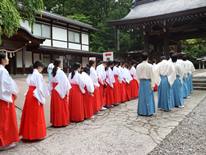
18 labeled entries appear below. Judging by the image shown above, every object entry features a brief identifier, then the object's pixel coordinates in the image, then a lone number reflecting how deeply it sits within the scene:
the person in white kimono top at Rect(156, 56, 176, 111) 5.58
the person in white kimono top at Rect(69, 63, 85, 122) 4.73
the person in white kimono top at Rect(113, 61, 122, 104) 6.46
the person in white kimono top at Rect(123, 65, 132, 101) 7.07
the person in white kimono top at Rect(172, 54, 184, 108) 5.94
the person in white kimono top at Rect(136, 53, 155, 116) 5.05
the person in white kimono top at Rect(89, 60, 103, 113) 5.34
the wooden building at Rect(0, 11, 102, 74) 12.84
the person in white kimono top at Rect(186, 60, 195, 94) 7.78
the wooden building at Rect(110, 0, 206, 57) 8.39
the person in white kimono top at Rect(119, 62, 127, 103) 6.75
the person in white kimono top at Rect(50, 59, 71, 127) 4.33
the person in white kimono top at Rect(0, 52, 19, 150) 3.34
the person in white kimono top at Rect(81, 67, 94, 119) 4.81
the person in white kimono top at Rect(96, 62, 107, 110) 5.85
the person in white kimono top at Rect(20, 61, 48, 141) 3.66
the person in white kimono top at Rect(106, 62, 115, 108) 6.17
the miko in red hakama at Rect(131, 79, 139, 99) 7.67
